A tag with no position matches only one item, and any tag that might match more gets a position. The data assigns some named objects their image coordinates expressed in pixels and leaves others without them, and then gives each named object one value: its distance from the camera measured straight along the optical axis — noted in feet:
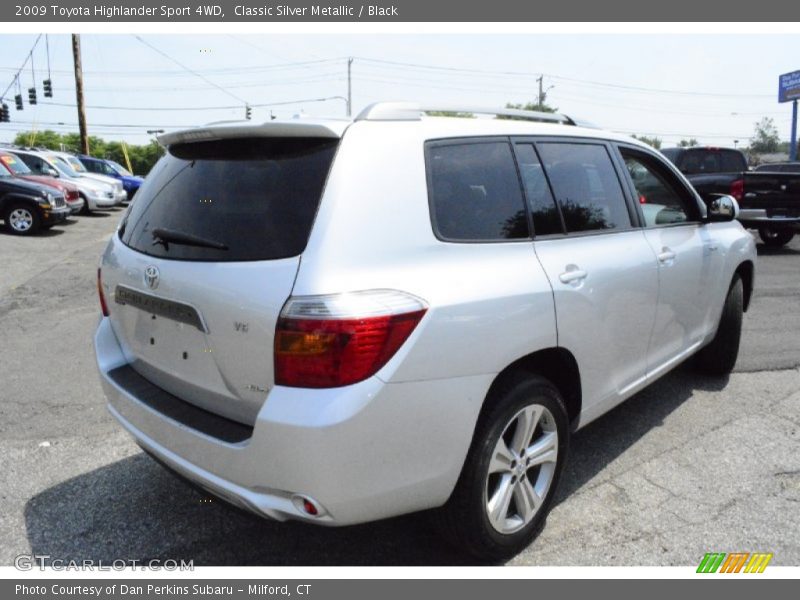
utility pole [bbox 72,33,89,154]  100.58
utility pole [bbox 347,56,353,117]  189.26
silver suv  7.07
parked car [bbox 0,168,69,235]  46.34
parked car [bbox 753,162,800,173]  64.44
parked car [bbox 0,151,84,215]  50.62
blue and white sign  153.17
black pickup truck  37.01
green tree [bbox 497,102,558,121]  199.11
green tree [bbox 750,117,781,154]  302.45
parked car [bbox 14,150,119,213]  63.16
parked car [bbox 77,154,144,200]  82.02
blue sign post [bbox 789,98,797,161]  135.88
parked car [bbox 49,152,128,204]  69.72
